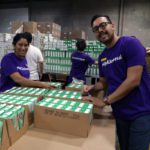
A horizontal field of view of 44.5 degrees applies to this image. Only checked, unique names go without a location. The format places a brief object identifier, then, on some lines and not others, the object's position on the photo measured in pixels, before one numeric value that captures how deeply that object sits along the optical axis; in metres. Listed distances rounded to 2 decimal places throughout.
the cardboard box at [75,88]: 1.66
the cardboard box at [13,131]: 0.97
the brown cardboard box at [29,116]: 1.16
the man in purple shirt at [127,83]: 1.20
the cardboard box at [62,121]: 1.10
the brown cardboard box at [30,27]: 4.58
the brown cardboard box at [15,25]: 4.78
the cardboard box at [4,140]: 0.93
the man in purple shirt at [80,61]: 3.58
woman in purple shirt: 1.68
